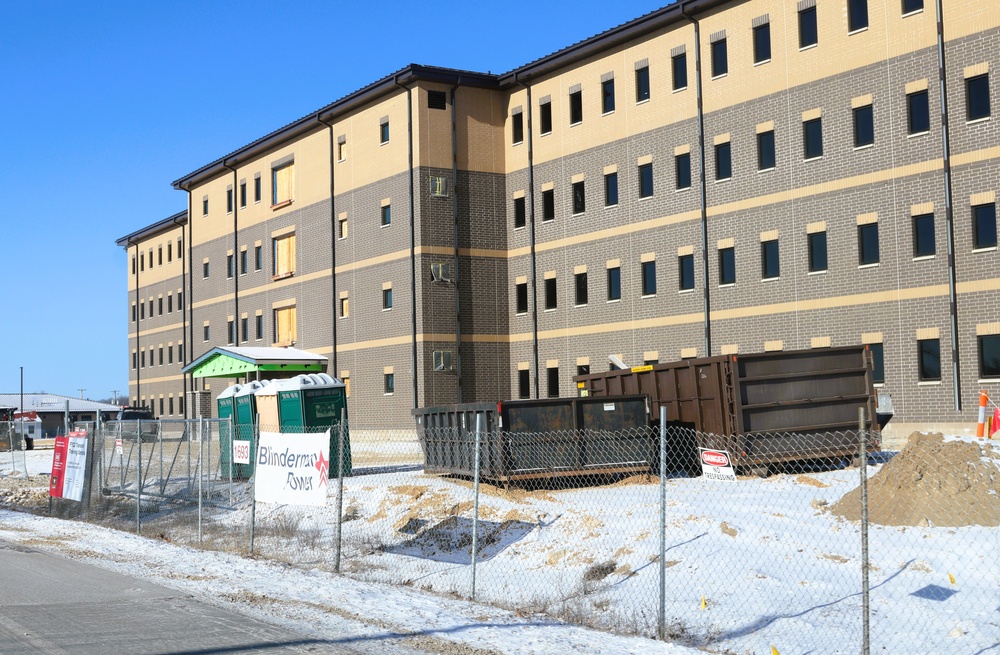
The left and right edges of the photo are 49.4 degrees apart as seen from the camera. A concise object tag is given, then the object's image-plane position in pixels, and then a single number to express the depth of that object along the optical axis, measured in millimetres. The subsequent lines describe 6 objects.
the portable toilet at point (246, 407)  27047
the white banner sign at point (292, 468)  14203
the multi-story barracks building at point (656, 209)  29688
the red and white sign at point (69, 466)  23078
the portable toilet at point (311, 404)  25766
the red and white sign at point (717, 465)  10516
